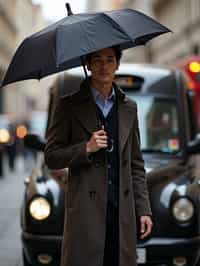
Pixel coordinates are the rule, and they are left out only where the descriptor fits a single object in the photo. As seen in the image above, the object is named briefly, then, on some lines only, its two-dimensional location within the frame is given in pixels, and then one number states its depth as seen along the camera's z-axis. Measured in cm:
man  630
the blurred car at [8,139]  3469
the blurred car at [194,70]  2393
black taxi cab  989
